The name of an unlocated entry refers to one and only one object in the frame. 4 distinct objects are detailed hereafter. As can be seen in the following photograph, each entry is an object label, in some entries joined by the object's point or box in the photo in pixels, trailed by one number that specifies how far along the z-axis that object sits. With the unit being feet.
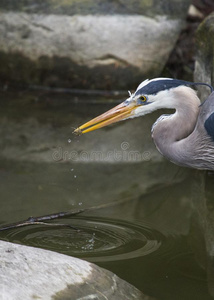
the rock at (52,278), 19.53
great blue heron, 28.35
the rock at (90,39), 49.98
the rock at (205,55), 36.78
